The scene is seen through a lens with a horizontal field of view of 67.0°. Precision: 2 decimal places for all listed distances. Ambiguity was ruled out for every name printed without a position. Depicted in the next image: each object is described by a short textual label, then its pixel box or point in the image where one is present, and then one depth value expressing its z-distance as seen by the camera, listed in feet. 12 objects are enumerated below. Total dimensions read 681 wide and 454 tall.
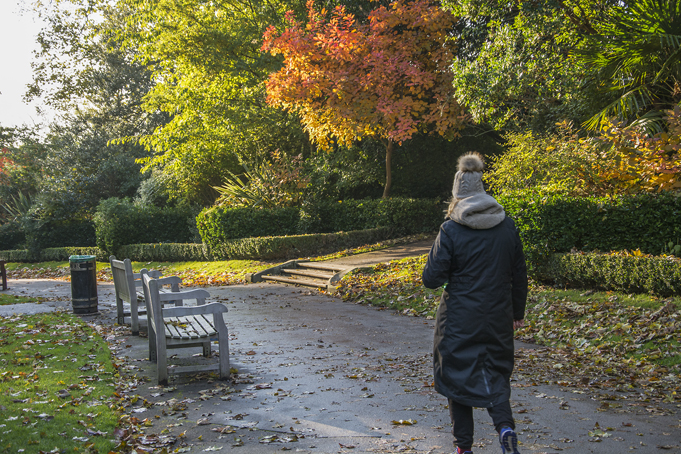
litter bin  30.30
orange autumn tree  47.67
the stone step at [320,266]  42.73
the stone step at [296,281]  40.22
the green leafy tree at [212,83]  60.39
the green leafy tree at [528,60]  35.65
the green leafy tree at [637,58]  28.55
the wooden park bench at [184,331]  16.97
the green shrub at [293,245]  52.19
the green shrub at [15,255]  82.28
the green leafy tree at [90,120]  82.17
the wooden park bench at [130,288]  24.38
